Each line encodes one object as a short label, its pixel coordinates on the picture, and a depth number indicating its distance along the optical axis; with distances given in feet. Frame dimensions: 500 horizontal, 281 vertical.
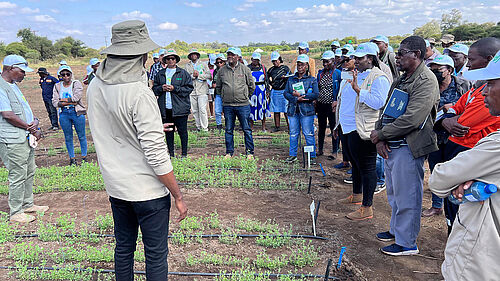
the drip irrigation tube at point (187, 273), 10.42
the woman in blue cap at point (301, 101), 20.34
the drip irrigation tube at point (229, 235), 13.07
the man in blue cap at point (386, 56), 16.46
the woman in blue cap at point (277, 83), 27.53
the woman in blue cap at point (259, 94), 29.07
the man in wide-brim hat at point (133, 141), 7.50
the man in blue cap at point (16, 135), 14.34
